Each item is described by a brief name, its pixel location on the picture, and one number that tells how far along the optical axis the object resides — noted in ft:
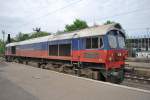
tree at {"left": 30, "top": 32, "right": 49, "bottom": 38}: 136.39
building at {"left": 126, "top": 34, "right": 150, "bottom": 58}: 123.58
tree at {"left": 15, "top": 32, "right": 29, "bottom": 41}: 146.82
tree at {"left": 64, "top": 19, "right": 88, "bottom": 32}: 102.13
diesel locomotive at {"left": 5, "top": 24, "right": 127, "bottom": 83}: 23.37
